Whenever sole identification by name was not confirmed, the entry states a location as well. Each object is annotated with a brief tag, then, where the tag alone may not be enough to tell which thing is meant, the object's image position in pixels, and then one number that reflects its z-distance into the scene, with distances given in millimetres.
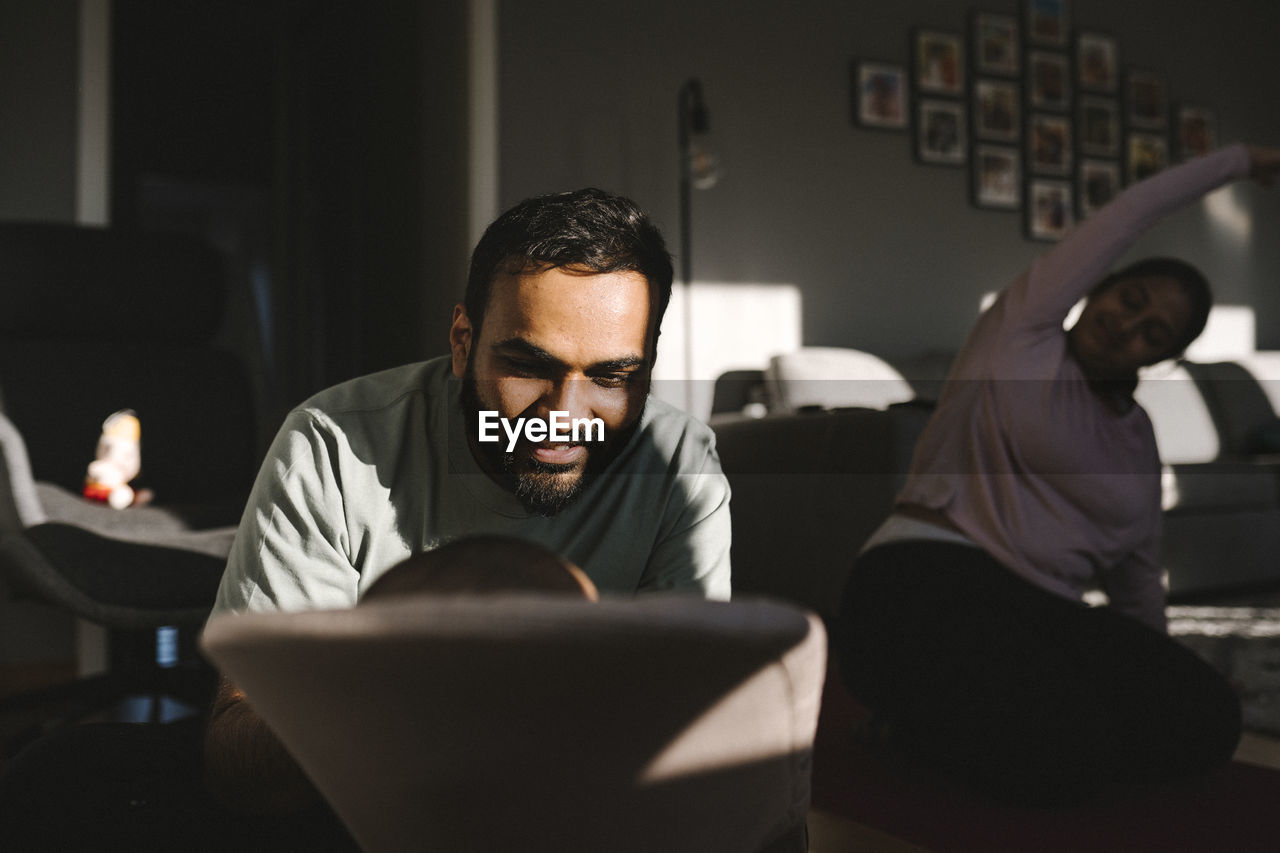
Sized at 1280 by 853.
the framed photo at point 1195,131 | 3971
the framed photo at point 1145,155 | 3908
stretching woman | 1162
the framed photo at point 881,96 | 3420
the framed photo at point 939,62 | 3533
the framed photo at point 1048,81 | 3740
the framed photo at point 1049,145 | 3744
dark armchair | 1468
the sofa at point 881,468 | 997
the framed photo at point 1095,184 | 3816
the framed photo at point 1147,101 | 3898
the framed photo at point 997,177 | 3615
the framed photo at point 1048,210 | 3695
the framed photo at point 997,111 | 3648
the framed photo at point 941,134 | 3535
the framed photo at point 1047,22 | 3721
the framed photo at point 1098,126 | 3840
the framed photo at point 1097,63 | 3816
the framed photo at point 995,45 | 3639
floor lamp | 2795
